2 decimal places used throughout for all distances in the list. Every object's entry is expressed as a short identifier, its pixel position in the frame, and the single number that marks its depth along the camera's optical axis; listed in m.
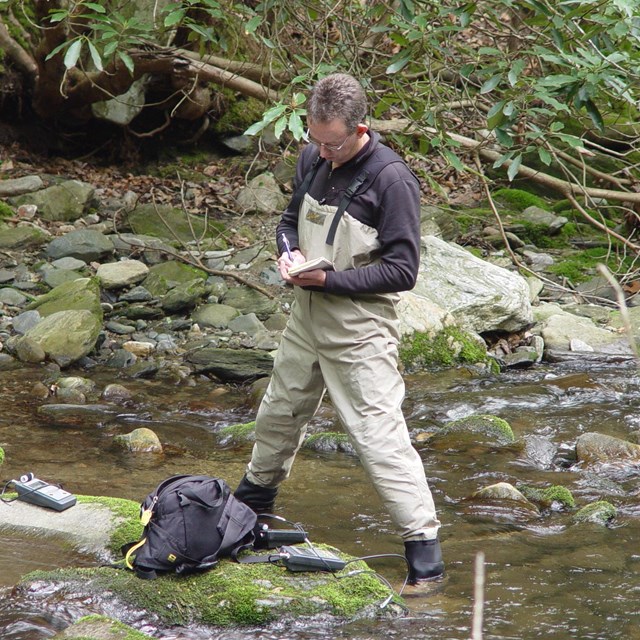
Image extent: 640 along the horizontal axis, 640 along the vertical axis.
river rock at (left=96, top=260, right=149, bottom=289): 18.72
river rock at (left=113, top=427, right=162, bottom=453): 12.03
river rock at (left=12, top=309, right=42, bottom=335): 16.55
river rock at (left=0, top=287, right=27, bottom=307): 17.67
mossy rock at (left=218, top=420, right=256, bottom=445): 12.70
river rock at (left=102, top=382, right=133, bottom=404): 14.45
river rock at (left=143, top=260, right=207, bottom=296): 18.94
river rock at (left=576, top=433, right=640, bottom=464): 11.80
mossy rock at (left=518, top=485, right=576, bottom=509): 10.12
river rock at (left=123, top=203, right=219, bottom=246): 21.80
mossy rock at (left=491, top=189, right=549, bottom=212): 26.16
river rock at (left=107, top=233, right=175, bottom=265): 20.33
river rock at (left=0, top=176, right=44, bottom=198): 22.41
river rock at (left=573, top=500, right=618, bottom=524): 9.55
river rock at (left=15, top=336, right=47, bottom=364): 15.63
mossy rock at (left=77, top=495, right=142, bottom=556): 7.92
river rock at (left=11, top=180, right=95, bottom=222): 22.08
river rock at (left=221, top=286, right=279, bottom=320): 18.67
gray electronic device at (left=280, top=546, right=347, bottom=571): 7.20
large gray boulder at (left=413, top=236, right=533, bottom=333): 17.61
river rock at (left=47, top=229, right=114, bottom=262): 19.81
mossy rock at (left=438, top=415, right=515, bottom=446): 12.66
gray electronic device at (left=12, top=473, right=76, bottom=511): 8.20
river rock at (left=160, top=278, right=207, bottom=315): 18.12
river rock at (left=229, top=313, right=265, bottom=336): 17.70
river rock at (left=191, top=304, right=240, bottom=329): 17.94
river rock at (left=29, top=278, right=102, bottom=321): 16.75
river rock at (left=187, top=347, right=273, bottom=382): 15.84
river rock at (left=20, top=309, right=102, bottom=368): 15.74
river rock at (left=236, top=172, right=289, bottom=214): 23.20
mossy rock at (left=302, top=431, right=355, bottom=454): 12.27
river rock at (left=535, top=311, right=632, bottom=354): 17.64
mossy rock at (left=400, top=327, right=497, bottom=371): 16.61
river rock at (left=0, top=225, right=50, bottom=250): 20.09
